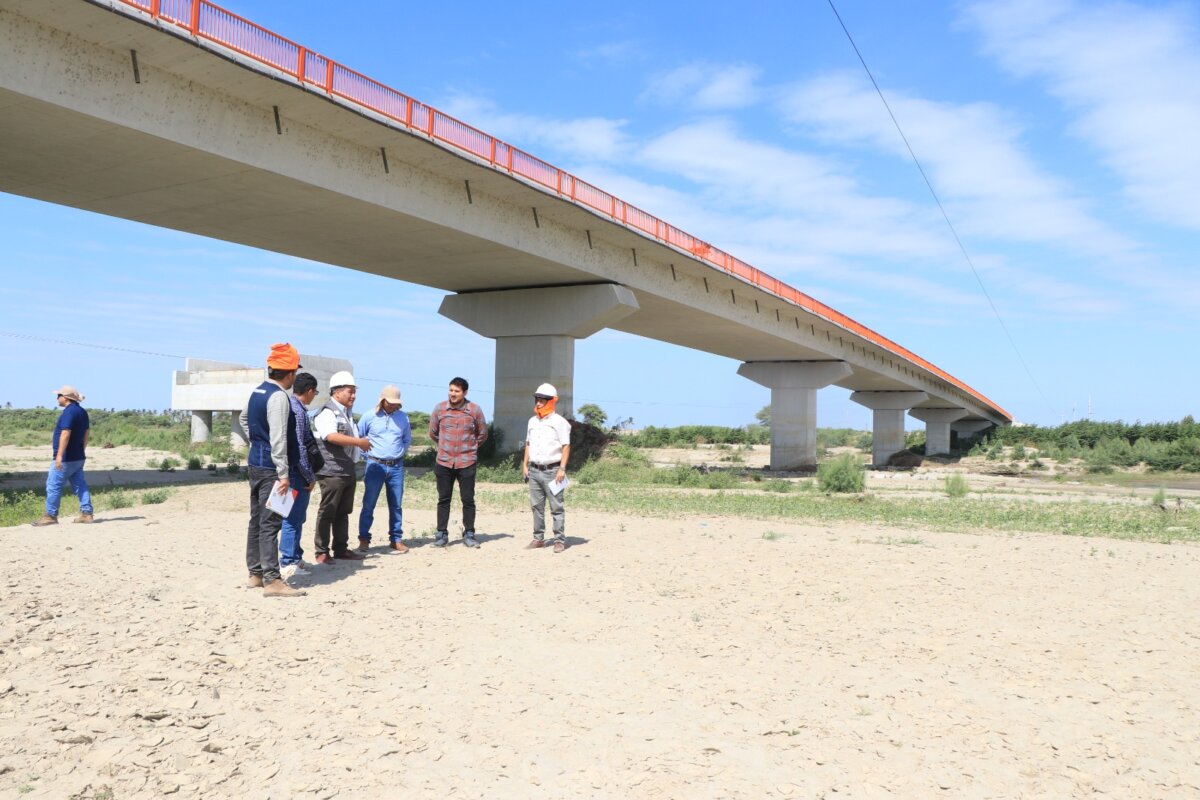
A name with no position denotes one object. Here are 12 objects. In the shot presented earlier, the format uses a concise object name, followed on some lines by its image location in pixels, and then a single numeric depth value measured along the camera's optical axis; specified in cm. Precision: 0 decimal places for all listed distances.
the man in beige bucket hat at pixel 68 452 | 1078
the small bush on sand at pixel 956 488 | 2156
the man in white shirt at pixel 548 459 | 979
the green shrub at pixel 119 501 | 1391
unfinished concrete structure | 4412
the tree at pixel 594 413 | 7044
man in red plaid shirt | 972
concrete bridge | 1347
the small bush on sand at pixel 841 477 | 2286
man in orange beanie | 681
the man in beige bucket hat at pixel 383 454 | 916
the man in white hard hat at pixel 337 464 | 827
